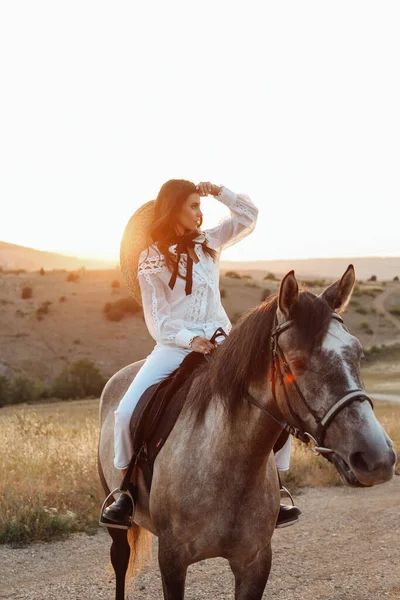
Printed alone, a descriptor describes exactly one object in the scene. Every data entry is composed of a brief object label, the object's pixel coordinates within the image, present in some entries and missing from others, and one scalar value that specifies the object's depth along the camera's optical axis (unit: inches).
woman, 175.6
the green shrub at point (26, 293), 2160.4
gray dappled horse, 112.4
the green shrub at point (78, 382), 1291.8
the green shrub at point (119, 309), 1991.9
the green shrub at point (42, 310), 1988.2
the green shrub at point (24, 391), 1245.7
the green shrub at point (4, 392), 1224.2
